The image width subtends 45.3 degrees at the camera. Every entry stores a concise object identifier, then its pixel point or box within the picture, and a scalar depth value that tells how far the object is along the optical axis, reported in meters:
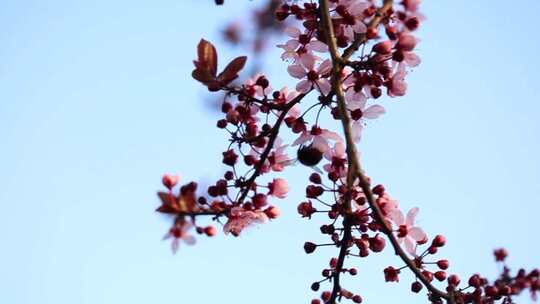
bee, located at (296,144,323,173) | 2.75
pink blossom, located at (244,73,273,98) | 3.27
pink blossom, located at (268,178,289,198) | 3.11
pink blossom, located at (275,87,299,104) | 3.30
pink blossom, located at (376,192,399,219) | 3.06
